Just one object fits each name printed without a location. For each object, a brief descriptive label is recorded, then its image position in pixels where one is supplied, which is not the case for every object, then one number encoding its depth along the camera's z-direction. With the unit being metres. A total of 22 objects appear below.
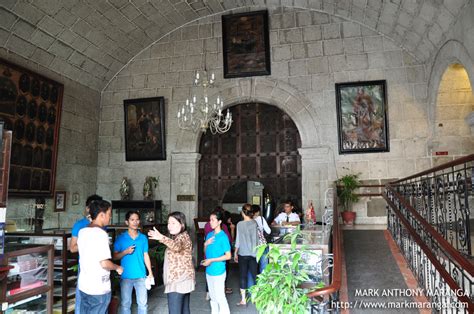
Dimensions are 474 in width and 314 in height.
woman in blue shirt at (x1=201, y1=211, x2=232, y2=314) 4.32
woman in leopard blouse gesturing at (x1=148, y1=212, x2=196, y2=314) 3.74
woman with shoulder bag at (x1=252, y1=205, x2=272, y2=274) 5.88
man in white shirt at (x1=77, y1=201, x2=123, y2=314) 3.52
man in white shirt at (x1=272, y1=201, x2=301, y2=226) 6.93
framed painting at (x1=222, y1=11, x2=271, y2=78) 8.91
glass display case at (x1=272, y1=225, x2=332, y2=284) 4.01
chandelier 9.12
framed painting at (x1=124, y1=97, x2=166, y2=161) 9.42
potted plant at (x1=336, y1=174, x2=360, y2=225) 7.86
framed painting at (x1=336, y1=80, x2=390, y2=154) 8.19
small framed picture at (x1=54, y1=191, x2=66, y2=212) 8.22
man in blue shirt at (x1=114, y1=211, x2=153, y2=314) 4.12
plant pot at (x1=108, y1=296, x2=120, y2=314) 4.54
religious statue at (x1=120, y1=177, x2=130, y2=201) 9.27
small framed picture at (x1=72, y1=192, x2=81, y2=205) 8.82
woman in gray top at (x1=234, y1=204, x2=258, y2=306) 5.22
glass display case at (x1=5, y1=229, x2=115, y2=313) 4.38
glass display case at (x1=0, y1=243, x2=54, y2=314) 3.49
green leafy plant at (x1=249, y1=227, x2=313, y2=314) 2.84
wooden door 8.95
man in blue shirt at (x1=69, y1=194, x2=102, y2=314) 4.10
